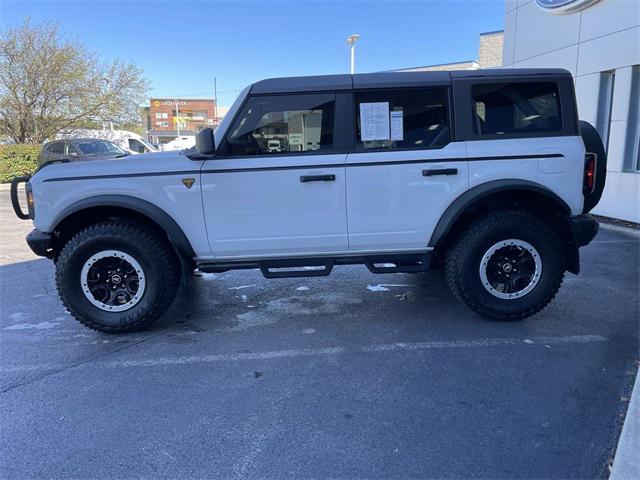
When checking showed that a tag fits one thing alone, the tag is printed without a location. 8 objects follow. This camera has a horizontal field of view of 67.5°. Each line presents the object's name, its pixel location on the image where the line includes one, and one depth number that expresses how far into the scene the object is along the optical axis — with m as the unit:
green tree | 19.16
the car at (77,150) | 15.02
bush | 18.16
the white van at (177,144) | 29.83
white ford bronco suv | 3.96
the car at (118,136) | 21.41
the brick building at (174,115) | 63.86
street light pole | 21.81
